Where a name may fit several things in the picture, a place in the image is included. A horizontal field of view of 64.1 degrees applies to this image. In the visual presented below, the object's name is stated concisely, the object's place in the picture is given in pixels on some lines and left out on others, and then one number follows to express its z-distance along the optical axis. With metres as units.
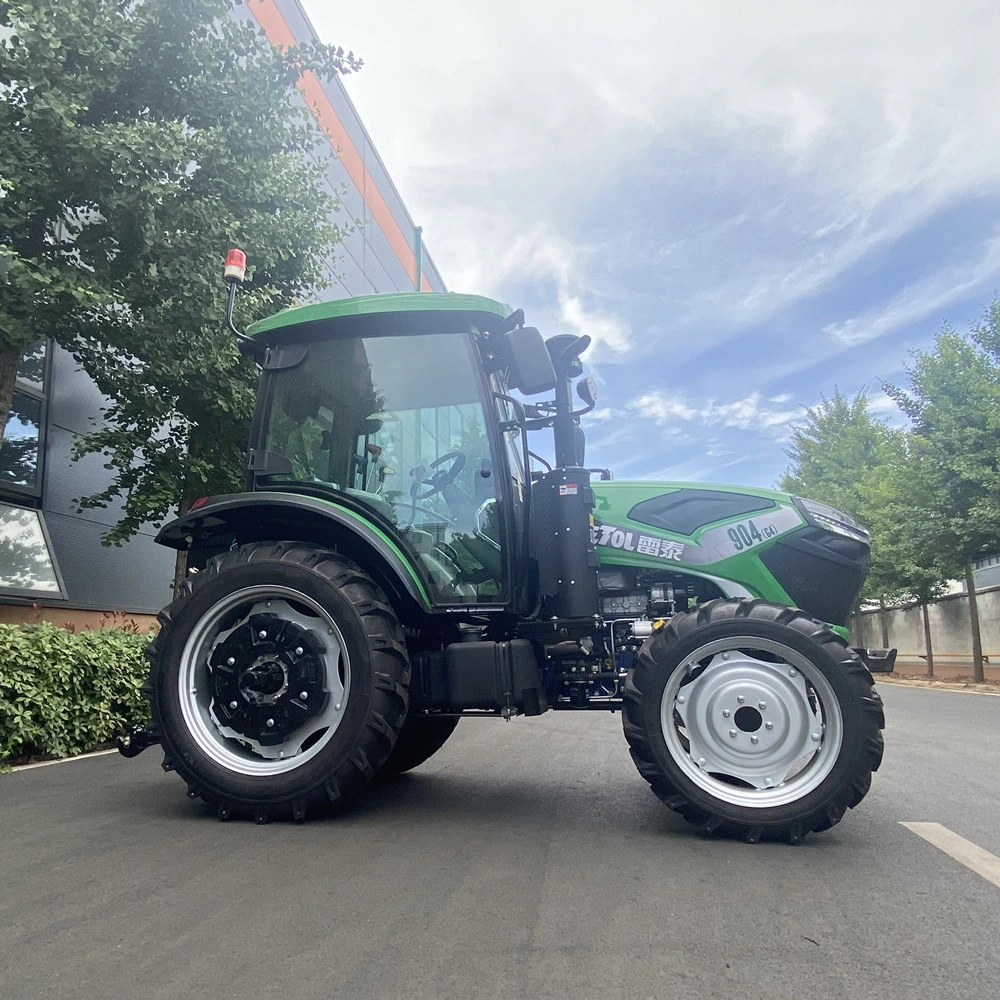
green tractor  3.49
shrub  5.53
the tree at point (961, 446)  14.45
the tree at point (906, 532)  15.96
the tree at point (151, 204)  5.99
